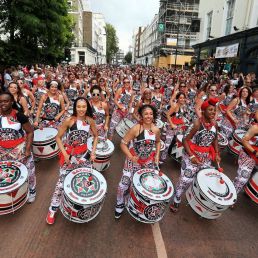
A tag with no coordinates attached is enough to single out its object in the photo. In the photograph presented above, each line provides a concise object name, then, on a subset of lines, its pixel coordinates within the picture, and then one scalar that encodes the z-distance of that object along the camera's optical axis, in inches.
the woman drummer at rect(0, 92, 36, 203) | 123.7
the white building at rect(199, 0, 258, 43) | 657.8
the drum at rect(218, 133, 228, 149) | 207.1
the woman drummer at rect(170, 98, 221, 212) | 131.7
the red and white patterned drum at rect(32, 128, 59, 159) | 168.4
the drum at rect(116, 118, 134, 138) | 217.4
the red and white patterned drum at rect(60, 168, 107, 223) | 106.3
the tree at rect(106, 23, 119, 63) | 4082.4
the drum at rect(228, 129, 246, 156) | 201.6
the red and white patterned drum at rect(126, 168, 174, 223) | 111.1
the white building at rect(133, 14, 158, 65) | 2523.3
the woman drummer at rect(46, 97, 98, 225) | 123.1
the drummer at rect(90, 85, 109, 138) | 192.5
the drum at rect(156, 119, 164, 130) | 225.6
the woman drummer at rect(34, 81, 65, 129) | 197.8
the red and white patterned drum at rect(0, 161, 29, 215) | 108.9
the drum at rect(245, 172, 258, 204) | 133.3
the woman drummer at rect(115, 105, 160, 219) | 125.6
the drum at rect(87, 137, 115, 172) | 163.2
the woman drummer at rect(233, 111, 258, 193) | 137.3
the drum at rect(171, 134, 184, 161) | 193.8
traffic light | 1348.2
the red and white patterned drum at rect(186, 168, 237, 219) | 117.1
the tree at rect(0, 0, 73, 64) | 655.1
